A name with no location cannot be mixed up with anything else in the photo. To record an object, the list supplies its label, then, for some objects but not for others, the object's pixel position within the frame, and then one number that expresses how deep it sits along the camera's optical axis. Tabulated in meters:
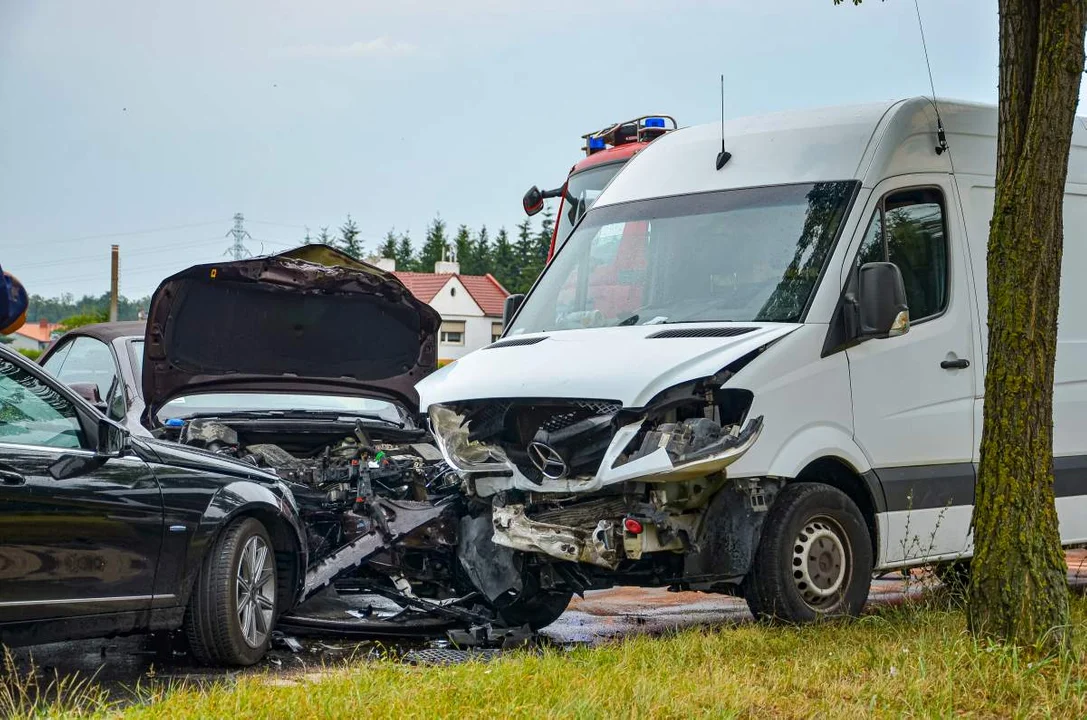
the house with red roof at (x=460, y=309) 88.88
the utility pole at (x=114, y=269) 54.41
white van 6.89
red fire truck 15.16
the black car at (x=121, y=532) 5.90
